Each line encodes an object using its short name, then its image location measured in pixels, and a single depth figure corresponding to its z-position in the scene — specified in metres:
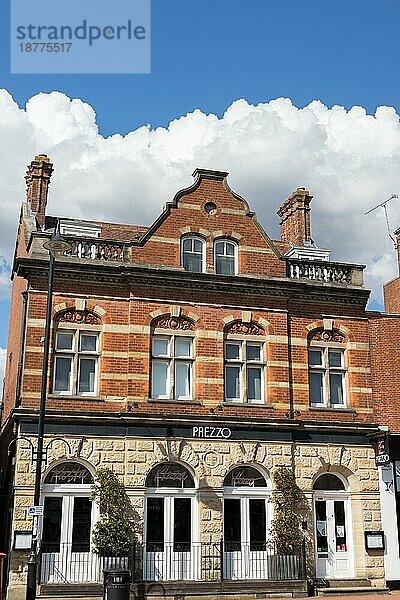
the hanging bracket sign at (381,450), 22.53
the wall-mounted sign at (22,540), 19.33
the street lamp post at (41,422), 15.84
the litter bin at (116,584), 18.31
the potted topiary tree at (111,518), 19.64
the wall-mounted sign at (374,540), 22.23
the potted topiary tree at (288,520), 21.13
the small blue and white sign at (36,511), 16.45
